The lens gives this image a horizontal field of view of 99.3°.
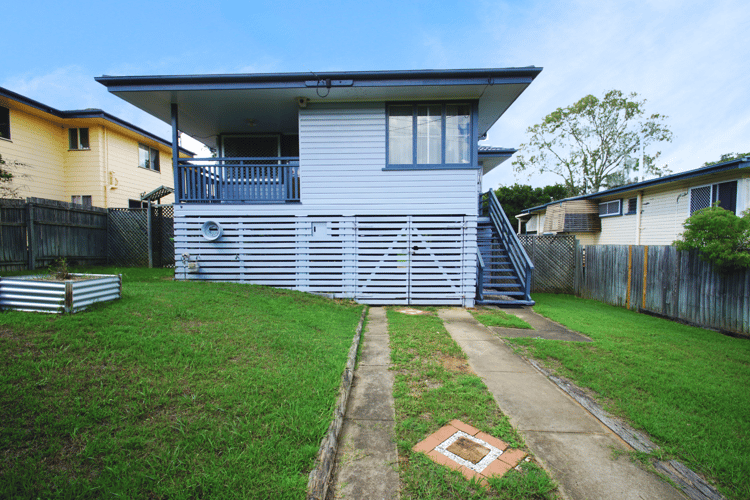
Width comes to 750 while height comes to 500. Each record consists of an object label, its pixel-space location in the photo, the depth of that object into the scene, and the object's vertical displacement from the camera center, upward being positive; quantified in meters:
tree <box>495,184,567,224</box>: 31.77 +4.03
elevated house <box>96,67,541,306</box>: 7.75 +0.63
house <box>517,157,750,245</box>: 9.45 +1.16
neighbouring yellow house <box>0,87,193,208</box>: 11.98 +3.62
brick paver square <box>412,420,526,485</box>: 2.09 -1.52
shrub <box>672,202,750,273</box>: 5.72 -0.06
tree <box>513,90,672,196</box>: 26.30 +8.48
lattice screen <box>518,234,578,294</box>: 10.70 -0.86
